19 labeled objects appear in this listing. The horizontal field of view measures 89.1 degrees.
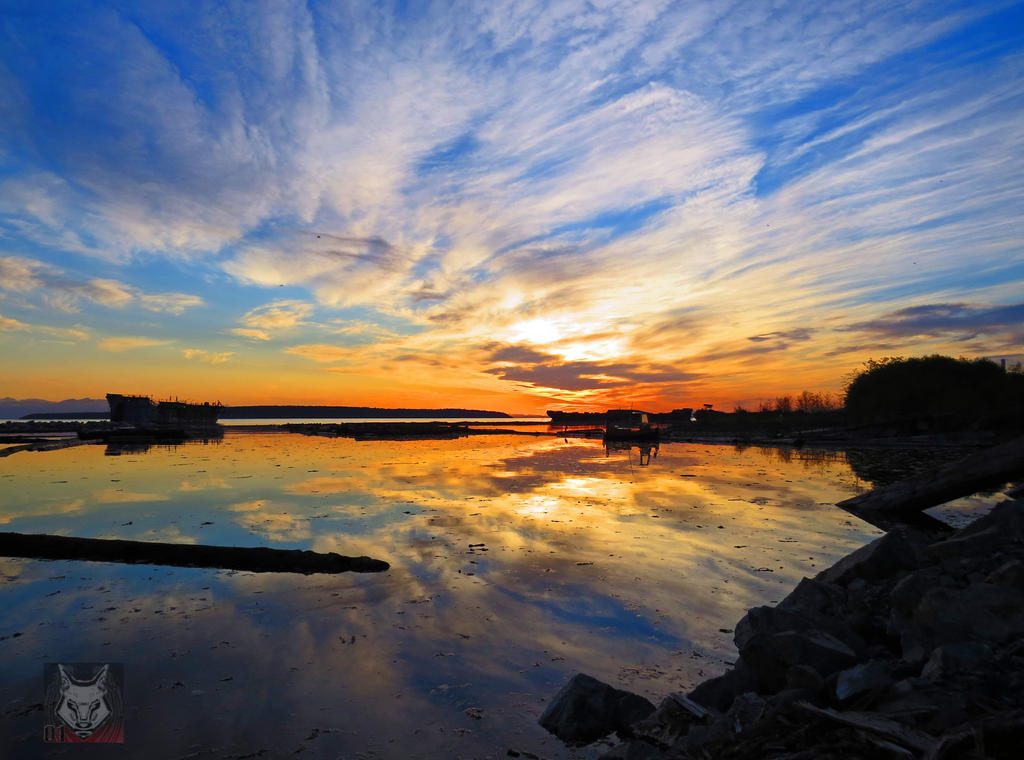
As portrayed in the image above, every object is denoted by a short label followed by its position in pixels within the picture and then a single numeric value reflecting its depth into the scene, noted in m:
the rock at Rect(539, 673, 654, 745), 4.80
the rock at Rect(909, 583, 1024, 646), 4.54
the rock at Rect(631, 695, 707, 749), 4.34
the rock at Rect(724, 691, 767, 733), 3.95
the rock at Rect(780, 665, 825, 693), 4.26
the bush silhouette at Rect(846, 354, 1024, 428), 45.38
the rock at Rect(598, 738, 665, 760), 3.91
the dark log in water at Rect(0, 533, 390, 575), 9.96
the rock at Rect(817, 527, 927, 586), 7.09
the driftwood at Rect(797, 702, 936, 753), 3.15
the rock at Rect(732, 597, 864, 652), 5.30
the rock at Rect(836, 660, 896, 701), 3.94
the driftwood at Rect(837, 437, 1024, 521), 12.08
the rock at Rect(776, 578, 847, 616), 6.25
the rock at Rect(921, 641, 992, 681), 3.85
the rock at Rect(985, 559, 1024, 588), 4.96
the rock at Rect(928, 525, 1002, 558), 6.70
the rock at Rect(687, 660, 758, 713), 4.88
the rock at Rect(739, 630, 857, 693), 4.70
